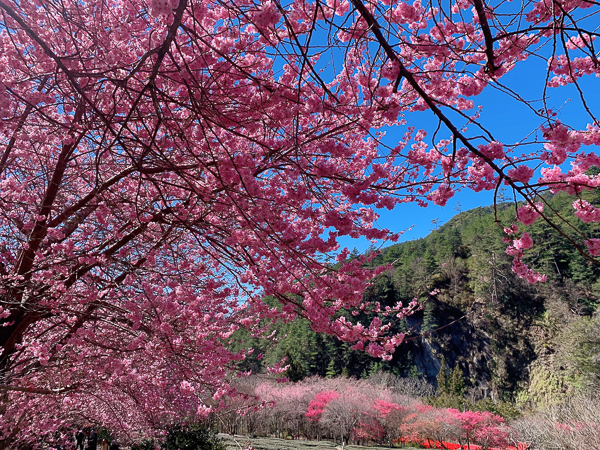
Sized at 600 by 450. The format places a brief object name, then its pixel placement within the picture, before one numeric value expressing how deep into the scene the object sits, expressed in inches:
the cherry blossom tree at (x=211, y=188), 85.1
